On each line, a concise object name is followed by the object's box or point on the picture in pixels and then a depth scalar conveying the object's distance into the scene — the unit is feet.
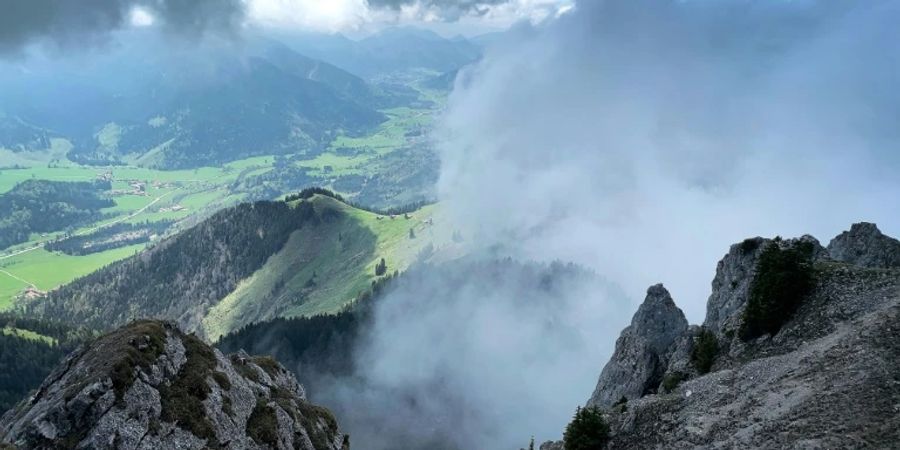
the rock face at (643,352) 257.14
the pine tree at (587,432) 177.47
